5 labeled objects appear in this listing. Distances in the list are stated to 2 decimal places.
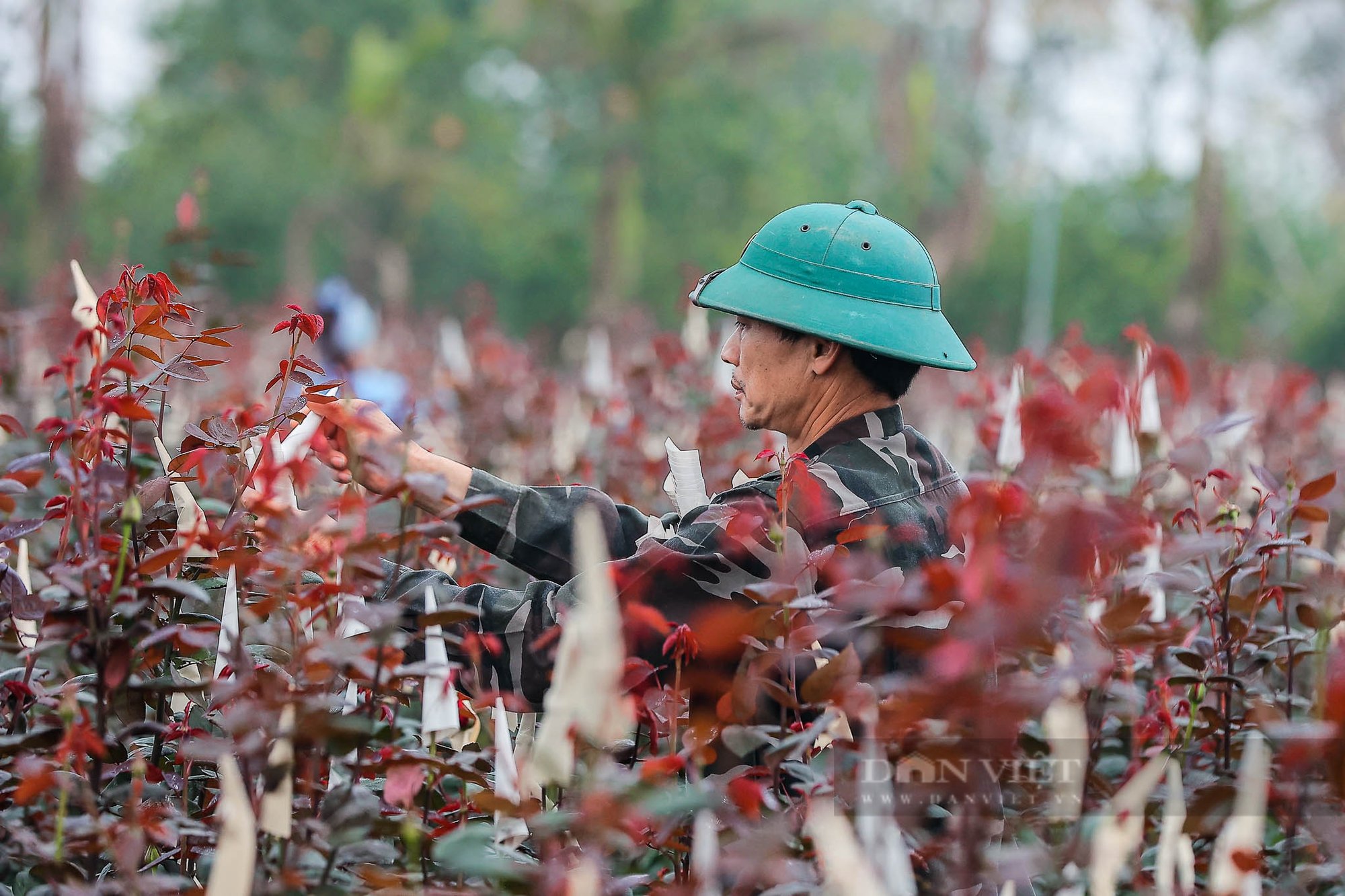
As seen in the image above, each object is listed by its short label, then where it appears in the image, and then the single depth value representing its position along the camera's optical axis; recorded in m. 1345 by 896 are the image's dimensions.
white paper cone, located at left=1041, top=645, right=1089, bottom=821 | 2.86
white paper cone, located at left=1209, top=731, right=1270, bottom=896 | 2.76
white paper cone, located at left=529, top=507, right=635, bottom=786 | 2.69
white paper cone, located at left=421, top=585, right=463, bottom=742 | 3.00
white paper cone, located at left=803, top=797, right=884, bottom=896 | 2.71
